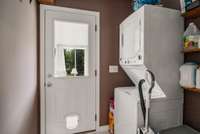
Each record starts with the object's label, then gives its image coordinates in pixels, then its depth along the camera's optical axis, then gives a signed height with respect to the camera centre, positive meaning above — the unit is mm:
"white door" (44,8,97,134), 2270 -121
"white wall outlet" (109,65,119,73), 2627 -107
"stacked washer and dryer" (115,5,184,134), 1481 +44
